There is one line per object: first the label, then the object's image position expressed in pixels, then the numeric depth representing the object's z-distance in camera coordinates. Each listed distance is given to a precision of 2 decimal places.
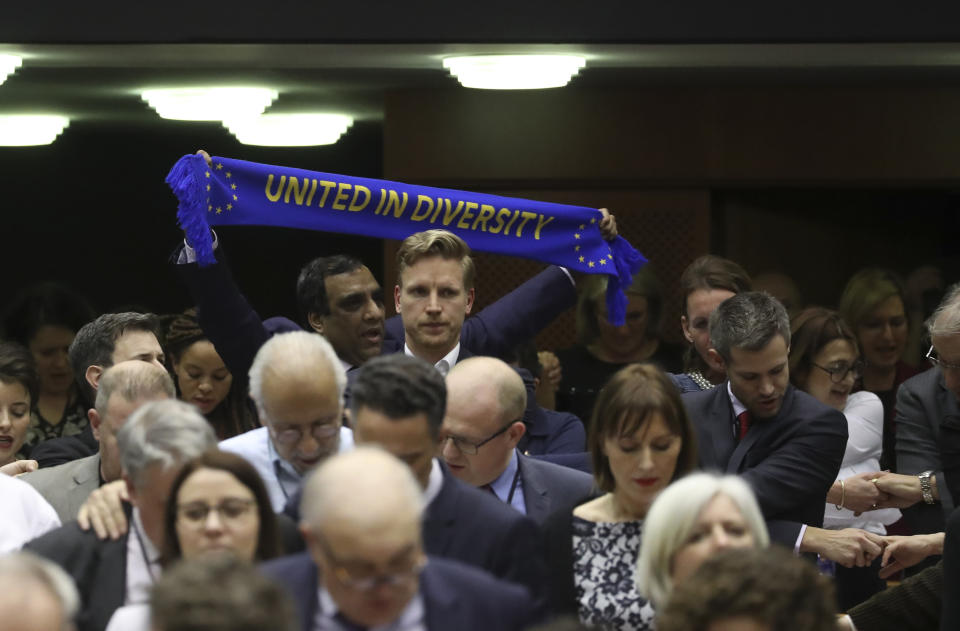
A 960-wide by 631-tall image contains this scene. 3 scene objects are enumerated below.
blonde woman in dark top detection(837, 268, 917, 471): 14.09
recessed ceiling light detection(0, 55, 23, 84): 13.36
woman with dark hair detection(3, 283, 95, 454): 13.20
